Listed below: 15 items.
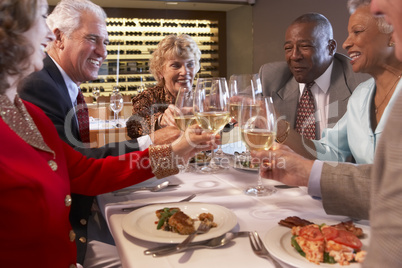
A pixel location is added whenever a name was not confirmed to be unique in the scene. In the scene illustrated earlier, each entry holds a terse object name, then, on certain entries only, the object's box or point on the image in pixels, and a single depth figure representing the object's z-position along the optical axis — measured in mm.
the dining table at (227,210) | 915
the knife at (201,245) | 951
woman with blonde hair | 3434
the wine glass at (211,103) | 1500
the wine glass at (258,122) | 1356
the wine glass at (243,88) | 1895
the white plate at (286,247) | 821
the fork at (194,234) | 953
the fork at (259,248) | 908
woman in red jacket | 1047
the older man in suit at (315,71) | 2820
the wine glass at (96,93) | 6859
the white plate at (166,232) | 1007
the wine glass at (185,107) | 1643
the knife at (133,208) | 1317
